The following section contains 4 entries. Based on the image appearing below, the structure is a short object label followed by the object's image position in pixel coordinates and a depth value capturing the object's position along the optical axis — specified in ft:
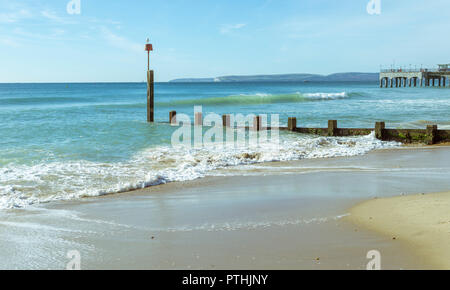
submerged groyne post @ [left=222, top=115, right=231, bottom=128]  62.80
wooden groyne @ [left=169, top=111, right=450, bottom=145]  48.83
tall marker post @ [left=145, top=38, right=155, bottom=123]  70.69
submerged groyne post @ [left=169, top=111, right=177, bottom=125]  67.09
